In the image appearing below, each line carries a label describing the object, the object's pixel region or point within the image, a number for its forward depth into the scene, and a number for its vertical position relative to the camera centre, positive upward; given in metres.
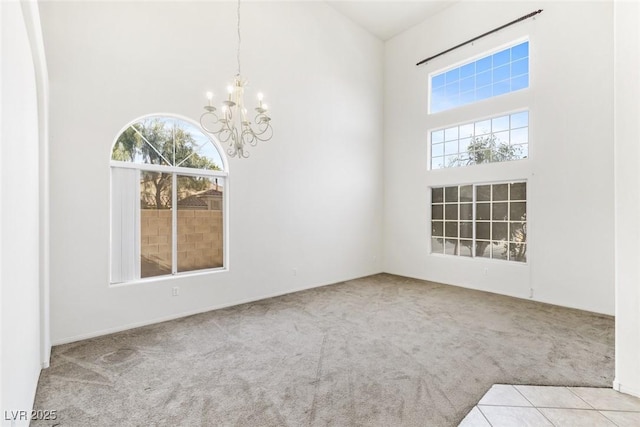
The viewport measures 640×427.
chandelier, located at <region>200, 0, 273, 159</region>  4.34 +1.29
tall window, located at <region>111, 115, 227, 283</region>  3.78 +0.15
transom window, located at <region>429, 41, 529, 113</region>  5.26 +2.56
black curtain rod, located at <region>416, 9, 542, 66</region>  4.94 +3.28
